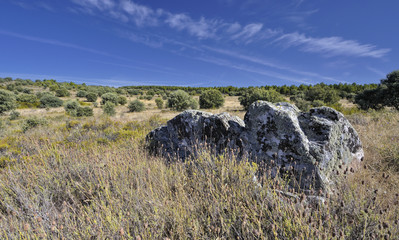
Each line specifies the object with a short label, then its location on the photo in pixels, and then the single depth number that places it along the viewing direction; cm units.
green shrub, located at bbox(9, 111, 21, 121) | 1491
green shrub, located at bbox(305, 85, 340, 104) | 2419
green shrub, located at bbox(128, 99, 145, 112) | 2072
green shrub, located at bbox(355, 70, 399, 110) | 1396
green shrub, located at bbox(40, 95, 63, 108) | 2419
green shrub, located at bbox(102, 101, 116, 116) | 1648
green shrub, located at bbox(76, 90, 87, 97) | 3449
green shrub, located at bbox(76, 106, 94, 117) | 1565
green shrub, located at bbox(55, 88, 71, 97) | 3262
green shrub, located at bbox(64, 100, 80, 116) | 1970
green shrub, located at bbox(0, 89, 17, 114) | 1901
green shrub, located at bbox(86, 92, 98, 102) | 2947
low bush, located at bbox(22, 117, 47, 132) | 938
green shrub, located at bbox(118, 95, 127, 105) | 2746
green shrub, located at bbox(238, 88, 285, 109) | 2067
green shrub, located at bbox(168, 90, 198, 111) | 2150
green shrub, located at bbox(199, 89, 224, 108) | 2381
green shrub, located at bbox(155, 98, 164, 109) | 2414
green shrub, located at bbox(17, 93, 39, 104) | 2492
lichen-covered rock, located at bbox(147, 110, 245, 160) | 340
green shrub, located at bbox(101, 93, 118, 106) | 2666
